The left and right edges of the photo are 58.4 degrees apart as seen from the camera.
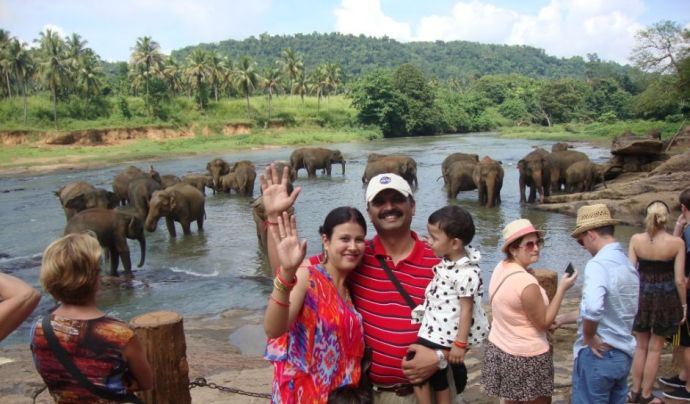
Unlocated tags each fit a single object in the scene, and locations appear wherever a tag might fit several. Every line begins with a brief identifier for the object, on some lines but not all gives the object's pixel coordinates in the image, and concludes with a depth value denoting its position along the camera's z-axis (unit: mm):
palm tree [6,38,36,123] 53531
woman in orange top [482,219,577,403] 3676
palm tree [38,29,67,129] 54250
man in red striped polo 3082
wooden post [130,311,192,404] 4082
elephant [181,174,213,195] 22188
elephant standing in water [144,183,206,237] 14883
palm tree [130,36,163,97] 68688
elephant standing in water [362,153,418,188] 24328
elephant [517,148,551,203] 19672
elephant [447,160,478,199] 21031
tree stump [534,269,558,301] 5926
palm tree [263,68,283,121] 76625
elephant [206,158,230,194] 24391
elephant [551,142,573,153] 25903
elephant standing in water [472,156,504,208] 18953
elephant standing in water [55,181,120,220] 14852
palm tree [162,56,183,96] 74250
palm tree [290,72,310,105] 82438
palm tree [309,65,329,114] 82688
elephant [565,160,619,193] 20547
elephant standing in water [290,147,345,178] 30969
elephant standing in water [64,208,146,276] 11250
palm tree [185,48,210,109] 71938
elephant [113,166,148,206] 20906
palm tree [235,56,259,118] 70875
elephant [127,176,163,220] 17531
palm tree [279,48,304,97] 80562
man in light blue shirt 3738
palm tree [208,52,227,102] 74188
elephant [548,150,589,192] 21312
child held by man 3154
